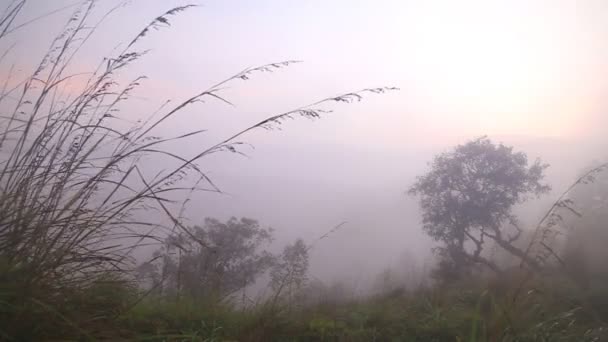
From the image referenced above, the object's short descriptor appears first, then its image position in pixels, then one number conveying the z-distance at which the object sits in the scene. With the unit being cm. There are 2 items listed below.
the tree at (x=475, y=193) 1623
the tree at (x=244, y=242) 1750
